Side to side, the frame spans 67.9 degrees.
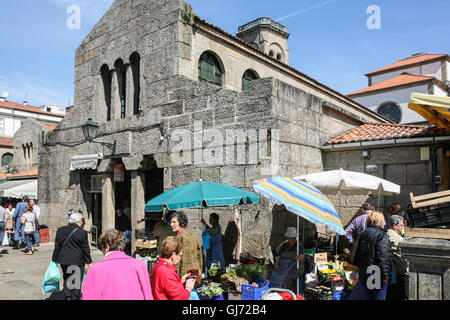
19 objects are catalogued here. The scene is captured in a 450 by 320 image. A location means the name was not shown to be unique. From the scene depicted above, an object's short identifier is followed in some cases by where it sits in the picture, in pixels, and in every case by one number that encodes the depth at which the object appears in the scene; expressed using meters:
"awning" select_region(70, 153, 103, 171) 10.96
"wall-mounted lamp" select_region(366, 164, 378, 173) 8.20
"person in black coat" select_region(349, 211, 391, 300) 4.29
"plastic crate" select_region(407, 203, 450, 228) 4.31
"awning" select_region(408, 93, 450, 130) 6.35
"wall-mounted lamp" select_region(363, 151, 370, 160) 8.35
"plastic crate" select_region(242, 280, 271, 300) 4.80
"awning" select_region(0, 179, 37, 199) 14.65
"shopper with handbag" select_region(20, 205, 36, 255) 10.68
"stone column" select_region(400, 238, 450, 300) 3.58
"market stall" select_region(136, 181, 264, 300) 5.10
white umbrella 6.49
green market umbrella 5.52
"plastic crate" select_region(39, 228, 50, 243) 12.77
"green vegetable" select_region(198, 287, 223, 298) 4.56
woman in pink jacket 2.75
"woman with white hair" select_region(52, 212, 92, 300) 5.27
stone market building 7.14
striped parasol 4.48
